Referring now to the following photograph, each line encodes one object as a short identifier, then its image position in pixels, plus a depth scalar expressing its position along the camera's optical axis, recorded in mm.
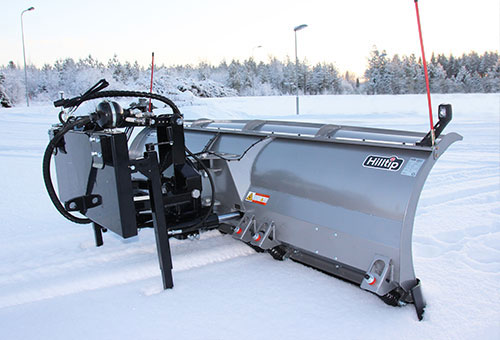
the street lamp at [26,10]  27867
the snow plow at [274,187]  2430
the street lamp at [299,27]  20609
